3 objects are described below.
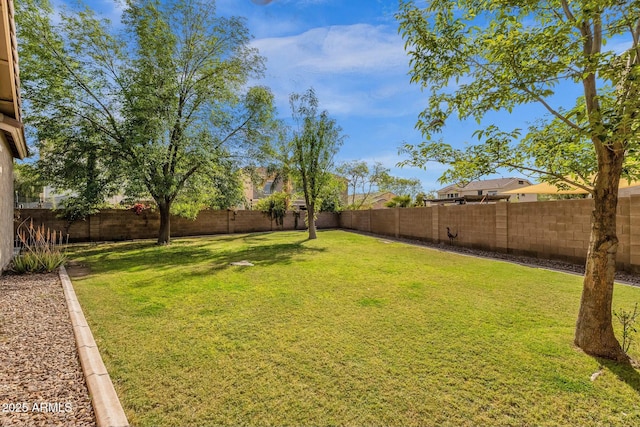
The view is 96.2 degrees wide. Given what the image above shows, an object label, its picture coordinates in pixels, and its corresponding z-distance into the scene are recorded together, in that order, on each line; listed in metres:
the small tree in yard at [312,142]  13.39
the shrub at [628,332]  3.03
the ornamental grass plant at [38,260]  6.69
